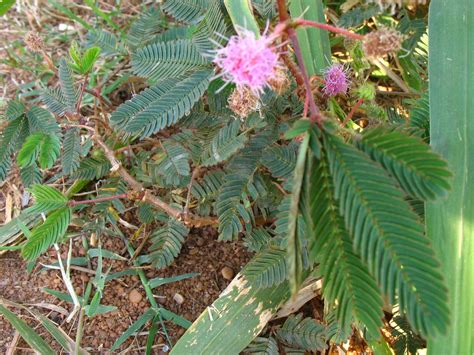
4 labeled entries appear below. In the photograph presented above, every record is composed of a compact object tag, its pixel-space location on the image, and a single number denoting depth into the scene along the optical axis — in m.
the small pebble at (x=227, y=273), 0.23
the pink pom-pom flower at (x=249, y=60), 0.14
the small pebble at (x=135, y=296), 0.23
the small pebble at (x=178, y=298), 0.23
